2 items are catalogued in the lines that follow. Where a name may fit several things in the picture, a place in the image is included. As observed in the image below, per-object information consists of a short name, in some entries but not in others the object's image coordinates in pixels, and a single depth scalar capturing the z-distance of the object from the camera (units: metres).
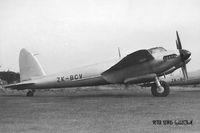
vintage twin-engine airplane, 14.50
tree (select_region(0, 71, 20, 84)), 63.25
